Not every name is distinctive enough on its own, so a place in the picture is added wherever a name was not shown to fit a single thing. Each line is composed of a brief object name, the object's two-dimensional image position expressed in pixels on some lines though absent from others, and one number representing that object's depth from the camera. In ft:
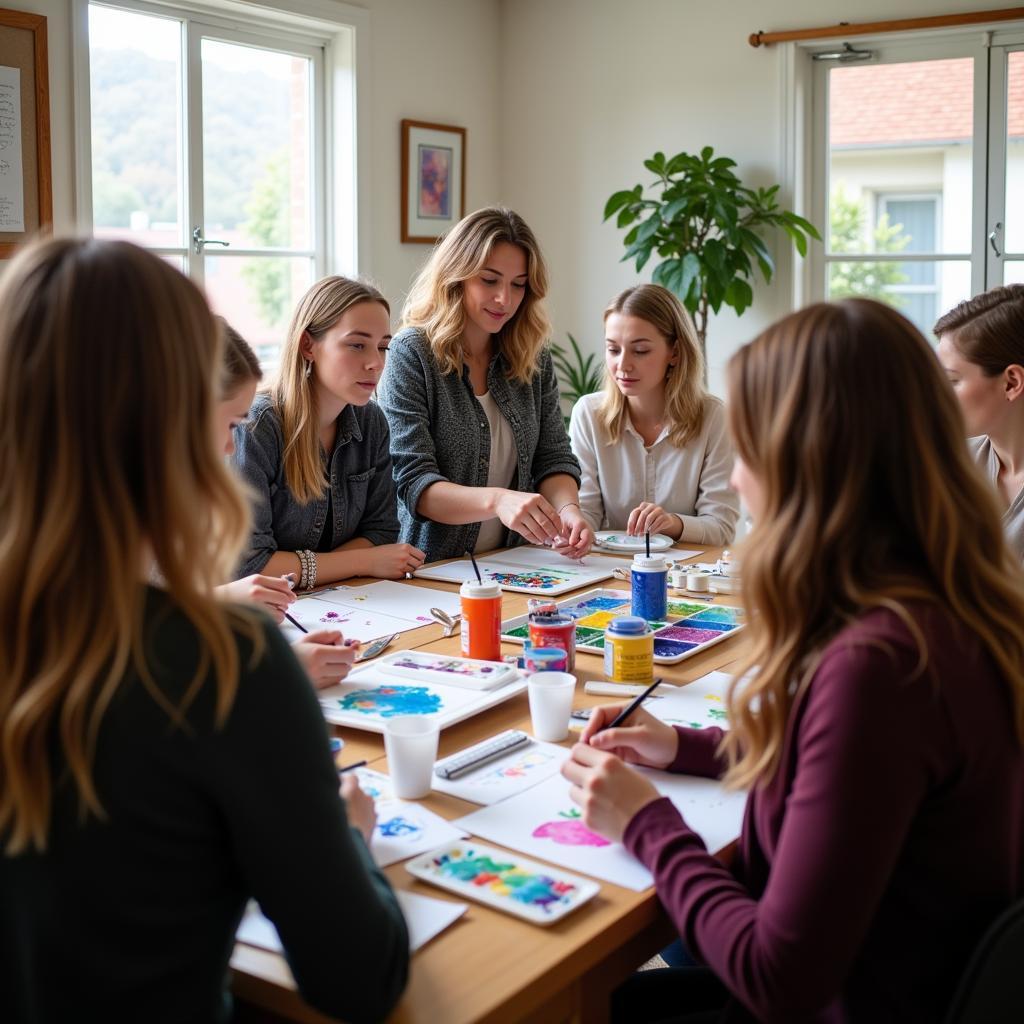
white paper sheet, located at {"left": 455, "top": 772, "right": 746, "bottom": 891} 3.96
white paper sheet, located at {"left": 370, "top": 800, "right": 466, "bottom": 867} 4.03
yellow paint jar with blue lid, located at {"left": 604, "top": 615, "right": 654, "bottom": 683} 5.72
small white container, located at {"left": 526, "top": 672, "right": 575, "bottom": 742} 5.01
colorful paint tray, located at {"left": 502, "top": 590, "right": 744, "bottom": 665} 6.40
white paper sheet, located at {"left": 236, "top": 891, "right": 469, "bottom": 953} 3.47
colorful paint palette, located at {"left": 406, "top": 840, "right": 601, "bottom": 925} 3.64
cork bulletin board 11.19
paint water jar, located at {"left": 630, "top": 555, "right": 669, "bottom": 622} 6.93
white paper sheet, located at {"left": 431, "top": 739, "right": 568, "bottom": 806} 4.53
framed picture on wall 15.57
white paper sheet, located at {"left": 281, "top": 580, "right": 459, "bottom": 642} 6.74
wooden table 3.19
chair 3.16
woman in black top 2.82
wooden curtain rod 13.44
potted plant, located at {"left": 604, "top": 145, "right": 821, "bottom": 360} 14.21
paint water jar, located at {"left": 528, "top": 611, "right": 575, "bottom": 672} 5.90
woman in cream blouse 10.11
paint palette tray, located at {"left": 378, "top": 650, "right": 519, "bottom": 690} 5.63
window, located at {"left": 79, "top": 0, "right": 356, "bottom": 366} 12.62
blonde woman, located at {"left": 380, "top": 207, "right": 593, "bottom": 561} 9.22
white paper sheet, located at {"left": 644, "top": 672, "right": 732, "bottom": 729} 5.31
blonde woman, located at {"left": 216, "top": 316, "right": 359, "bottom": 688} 5.62
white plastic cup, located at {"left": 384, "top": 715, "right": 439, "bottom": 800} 4.40
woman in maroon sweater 3.19
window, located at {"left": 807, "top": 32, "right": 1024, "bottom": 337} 14.12
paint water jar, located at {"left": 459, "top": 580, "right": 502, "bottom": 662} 6.10
